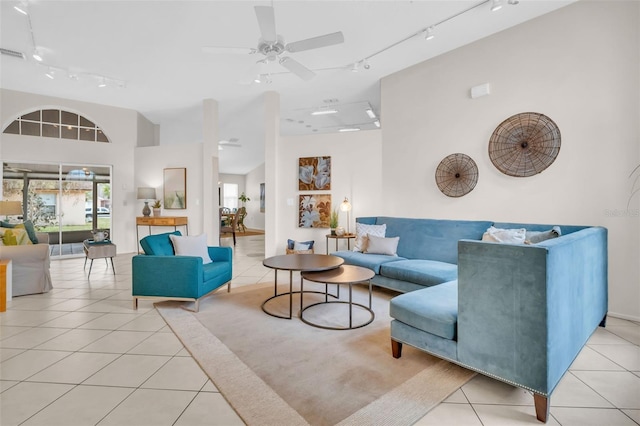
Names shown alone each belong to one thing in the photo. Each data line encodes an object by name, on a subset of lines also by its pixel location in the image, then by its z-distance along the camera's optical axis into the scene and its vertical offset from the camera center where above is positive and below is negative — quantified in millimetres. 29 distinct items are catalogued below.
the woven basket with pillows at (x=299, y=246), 5930 -740
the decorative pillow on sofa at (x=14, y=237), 4172 -396
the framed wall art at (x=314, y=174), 6078 +685
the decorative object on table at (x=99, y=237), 4977 -472
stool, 4707 -640
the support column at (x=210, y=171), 6820 +825
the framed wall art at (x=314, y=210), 6098 -40
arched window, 6305 +1735
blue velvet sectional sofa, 1688 -686
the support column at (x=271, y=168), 6301 +817
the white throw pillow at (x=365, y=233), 4699 -379
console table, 6902 -293
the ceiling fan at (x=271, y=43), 2824 +1715
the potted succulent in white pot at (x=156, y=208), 7355 -5
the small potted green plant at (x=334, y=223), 5695 -276
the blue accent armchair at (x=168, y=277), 3326 -751
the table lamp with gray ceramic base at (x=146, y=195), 7223 +298
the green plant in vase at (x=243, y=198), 13488 +432
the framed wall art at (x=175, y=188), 7324 +471
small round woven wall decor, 4418 +494
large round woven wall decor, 3676 +801
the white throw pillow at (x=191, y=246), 3662 -458
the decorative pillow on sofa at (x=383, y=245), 4426 -535
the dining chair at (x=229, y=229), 8702 -598
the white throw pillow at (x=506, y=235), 3348 -297
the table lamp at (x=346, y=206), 5672 +39
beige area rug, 1765 -1141
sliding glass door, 6305 +218
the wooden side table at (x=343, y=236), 5345 -486
